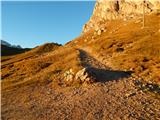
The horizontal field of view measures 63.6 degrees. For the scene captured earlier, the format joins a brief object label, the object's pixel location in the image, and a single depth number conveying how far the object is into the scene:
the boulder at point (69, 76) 18.91
